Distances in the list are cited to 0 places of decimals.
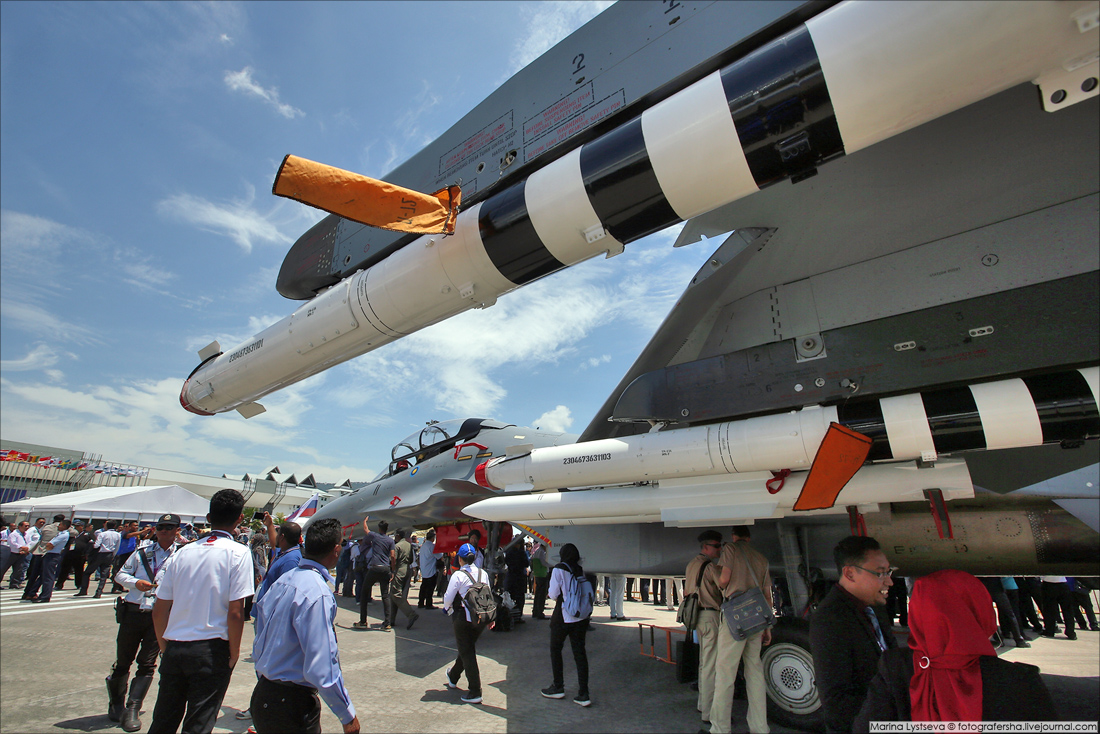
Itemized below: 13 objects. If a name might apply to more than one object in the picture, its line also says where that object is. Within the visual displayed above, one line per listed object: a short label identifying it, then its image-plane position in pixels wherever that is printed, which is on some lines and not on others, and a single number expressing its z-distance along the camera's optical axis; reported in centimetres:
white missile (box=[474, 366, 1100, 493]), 303
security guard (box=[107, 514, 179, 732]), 360
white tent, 1468
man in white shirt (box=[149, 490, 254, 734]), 246
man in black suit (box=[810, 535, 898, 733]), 191
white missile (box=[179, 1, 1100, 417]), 215
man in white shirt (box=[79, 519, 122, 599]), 1114
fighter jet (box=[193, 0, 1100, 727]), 248
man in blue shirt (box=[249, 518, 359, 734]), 199
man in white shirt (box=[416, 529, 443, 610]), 946
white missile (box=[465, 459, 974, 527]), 365
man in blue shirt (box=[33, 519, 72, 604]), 936
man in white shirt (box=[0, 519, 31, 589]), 1051
